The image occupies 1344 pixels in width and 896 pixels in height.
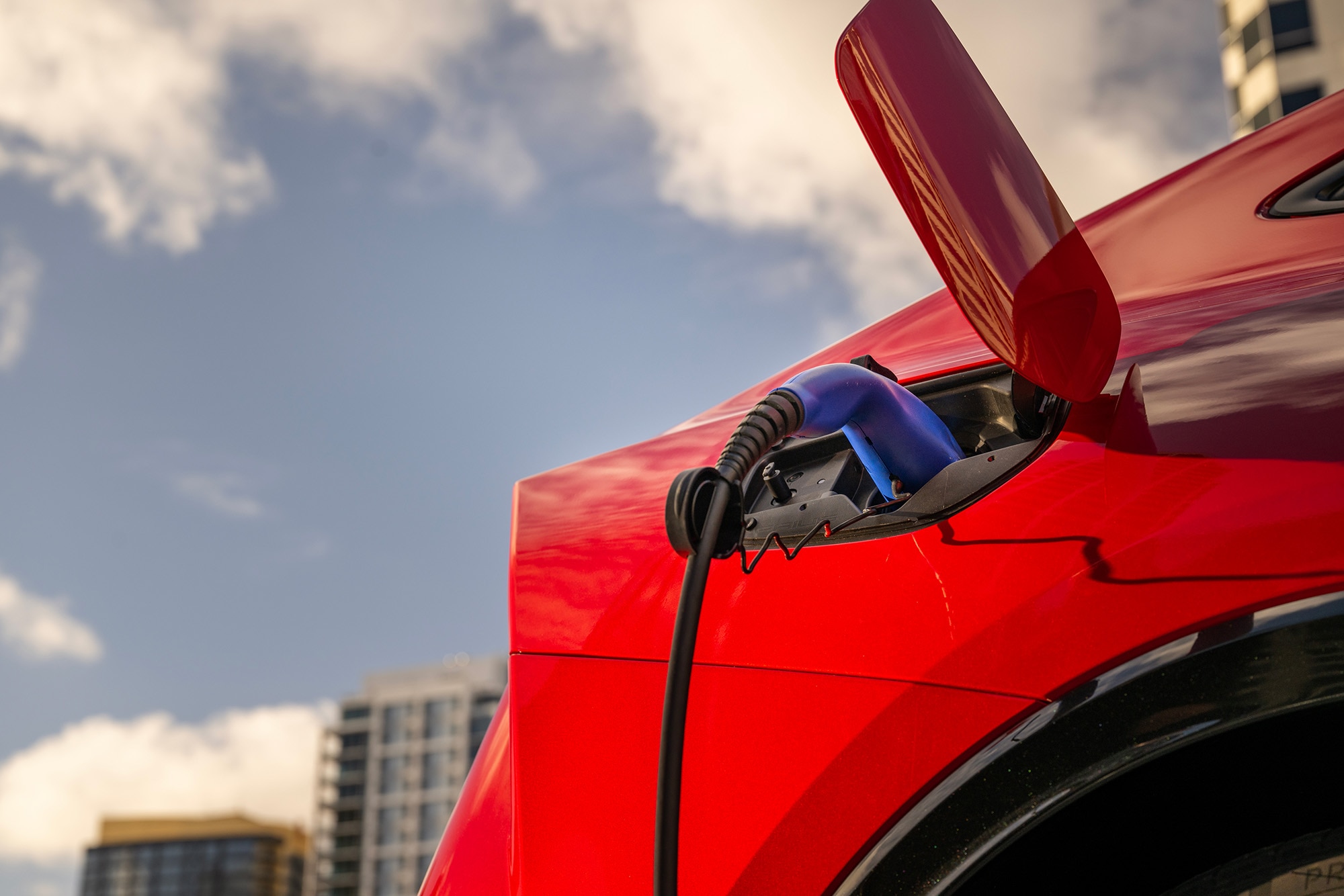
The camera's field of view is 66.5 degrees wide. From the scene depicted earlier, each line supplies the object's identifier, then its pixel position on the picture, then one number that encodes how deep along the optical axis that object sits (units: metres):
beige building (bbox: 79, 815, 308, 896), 78.50
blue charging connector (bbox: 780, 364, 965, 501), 0.98
